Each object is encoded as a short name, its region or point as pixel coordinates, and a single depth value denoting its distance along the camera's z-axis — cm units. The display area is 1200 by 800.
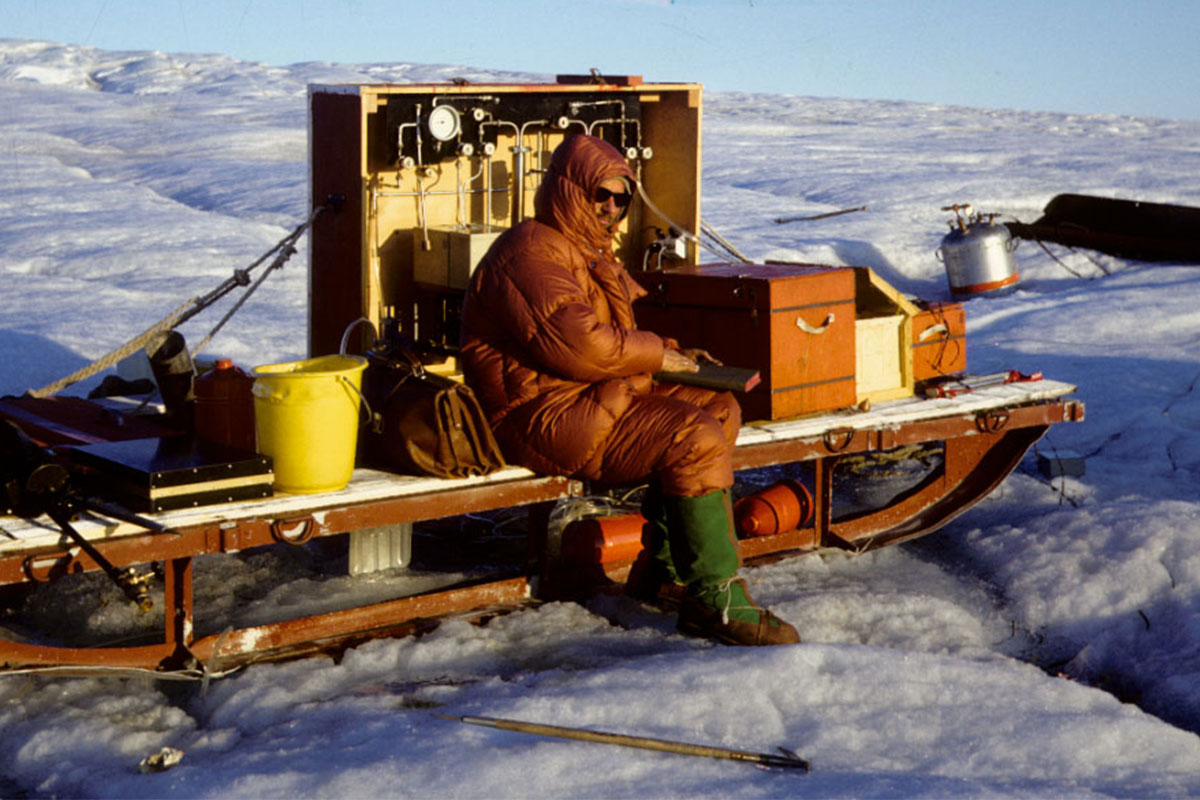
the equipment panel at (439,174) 614
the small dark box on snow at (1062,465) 710
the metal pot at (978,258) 1373
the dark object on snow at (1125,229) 1505
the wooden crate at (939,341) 645
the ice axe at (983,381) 642
